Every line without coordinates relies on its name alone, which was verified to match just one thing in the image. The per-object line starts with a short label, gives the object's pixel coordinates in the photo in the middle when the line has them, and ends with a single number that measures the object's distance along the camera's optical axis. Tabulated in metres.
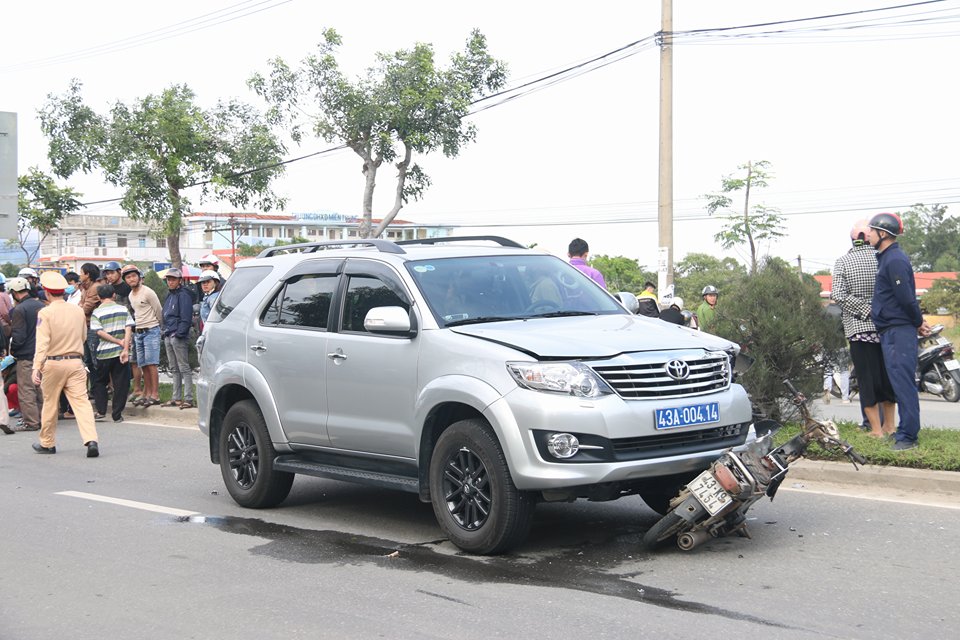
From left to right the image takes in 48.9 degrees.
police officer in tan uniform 11.38
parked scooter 16.97
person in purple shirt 10.92
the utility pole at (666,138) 18.28
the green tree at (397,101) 29.97
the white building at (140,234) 128.12
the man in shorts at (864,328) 9.45
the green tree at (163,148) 33.44
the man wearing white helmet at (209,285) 14.26
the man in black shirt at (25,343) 14.05
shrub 9.93
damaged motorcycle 5.98
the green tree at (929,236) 101.75
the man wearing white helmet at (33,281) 16.23
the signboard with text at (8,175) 12.25
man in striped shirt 14.38
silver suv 5.98
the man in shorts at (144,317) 14.95
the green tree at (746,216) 51.41
